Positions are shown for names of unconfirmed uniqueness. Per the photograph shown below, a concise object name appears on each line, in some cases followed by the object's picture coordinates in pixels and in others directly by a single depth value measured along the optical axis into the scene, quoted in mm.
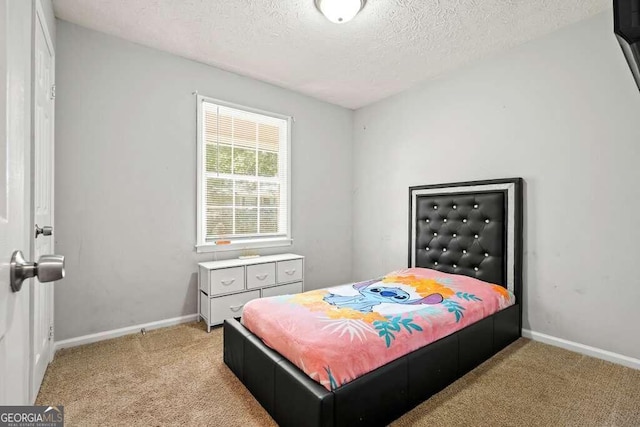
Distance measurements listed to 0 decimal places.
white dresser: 2668
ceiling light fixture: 1974
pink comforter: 1421
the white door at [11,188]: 531
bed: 1365
